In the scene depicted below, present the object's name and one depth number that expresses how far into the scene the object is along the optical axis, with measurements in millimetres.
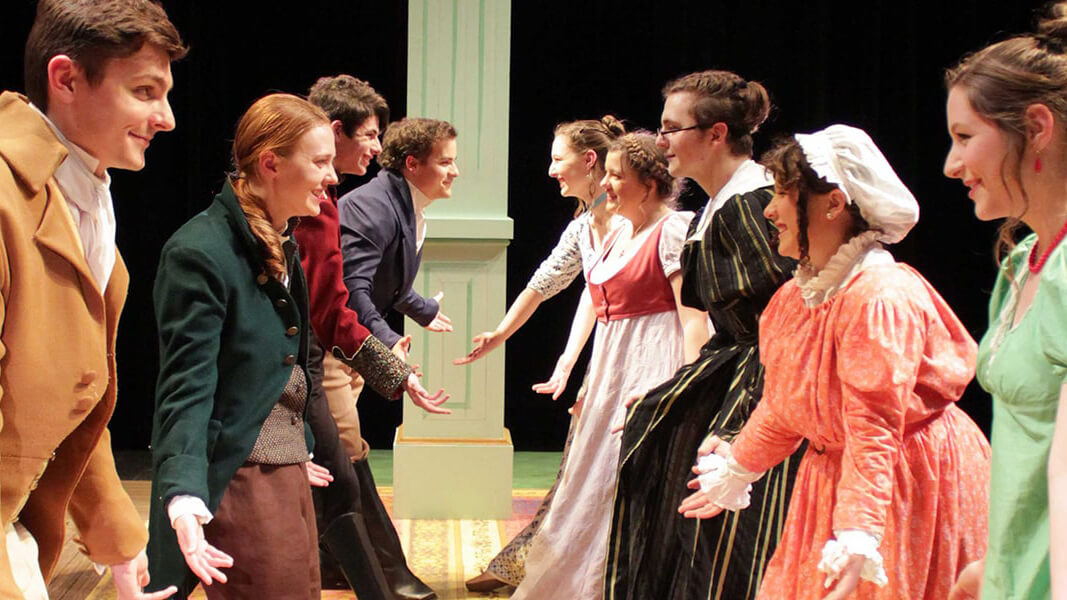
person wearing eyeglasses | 4360
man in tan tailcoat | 3293
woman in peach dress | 3647
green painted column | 6271
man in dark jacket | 5216
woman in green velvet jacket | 3801
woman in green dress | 3226
